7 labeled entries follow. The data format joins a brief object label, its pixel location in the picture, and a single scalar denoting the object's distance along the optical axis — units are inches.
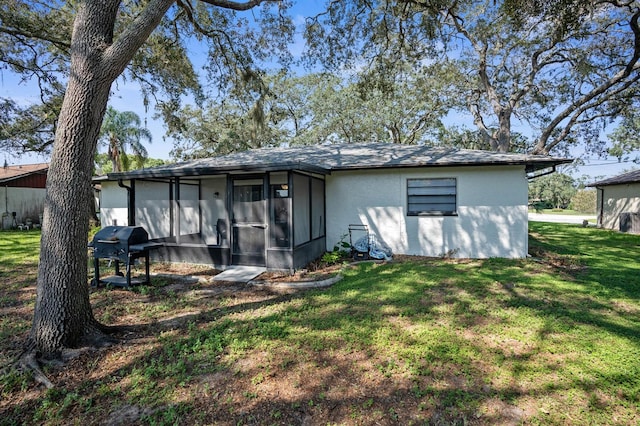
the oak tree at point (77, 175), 125.7
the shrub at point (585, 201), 1307.8
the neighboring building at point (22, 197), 673.0
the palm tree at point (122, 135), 684.7
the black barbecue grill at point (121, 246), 215.0
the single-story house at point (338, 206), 278.7
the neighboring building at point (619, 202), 541.9
